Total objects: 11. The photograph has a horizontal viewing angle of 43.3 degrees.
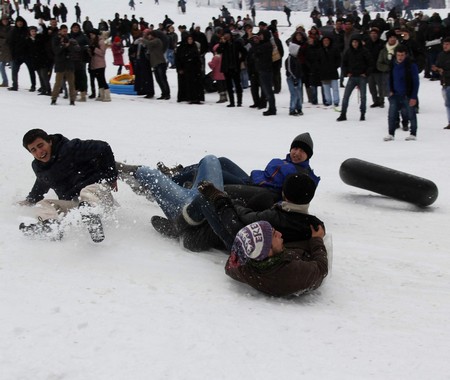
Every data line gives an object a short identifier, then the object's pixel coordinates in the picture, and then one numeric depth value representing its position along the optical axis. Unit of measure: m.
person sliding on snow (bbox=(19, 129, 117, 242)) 4.51
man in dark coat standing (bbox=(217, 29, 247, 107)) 14.30
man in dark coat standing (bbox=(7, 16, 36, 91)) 14.36
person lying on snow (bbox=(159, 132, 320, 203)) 5.06
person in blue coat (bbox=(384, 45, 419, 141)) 10.27
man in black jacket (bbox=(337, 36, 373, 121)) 12.16
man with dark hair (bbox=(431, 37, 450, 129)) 11.05
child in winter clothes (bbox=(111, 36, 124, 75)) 19.81
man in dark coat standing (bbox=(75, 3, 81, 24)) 31.45
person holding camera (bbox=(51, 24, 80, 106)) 13.12
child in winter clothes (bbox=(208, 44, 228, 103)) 15.32
